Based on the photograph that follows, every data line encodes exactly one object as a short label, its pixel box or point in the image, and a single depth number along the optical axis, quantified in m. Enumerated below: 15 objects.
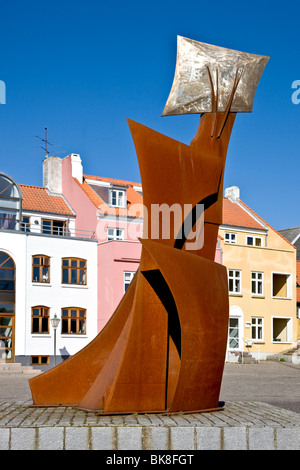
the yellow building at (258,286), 41.72
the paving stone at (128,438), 8.77
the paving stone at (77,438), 8.66
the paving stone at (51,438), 8.65
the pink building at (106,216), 36.06
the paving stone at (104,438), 8.70
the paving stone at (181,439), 8.84
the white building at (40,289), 33.62
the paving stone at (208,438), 8.89
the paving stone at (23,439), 8.63
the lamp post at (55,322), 30.91
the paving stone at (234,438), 8.95
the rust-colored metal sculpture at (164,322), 10.30
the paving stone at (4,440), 8.64
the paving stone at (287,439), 9.14
